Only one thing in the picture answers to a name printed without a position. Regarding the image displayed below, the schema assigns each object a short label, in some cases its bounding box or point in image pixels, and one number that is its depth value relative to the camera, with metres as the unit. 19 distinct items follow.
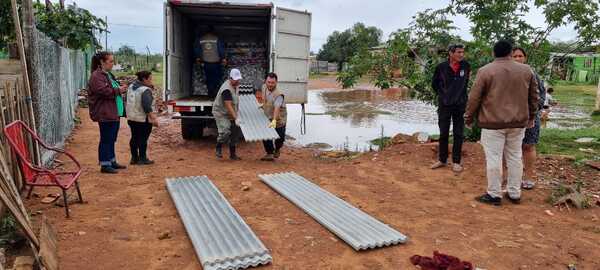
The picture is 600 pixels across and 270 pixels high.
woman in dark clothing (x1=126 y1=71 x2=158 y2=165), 6.18
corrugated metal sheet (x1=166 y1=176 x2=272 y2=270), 3.38
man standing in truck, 10.02
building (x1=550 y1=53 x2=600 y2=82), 33.28
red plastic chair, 3.99
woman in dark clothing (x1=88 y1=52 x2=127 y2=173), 5.61
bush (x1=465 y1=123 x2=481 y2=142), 7.84
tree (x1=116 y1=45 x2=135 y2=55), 42.32
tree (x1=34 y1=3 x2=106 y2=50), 8.80
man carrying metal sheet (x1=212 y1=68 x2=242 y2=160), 7.03
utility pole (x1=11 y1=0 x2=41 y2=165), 5.29
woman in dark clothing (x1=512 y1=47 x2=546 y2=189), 5.18
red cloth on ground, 3.34
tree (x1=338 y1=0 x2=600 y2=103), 7.05
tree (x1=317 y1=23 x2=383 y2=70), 48.72
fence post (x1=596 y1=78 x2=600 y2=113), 14.73
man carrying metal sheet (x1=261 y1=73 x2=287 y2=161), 7.04
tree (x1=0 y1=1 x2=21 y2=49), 7.28
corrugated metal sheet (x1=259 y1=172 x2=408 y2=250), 3.84
